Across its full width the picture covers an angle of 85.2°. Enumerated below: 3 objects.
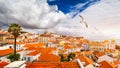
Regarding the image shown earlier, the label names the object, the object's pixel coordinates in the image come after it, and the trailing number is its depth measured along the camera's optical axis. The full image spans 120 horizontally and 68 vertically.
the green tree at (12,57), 18.01
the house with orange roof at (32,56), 17.19
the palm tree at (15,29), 16.90
